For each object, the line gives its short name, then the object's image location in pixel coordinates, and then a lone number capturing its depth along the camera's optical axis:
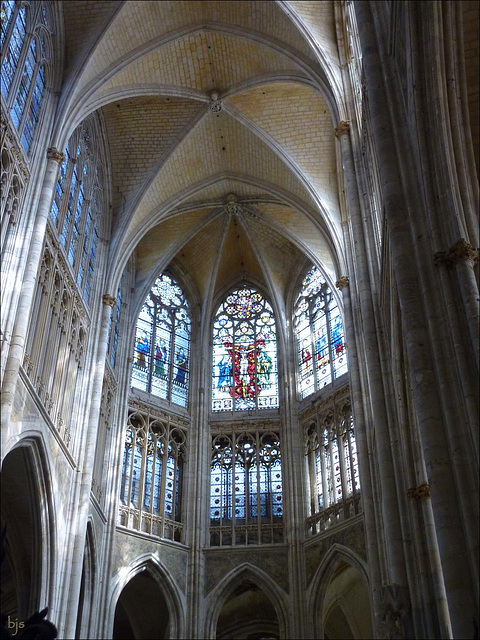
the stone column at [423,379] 7.46
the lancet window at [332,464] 19.46
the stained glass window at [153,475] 20.16
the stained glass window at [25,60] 14.55
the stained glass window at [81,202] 17.34
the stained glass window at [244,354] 23.23
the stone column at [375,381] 12.20
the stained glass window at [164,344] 22.77
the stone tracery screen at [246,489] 20.61
